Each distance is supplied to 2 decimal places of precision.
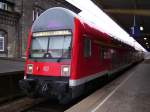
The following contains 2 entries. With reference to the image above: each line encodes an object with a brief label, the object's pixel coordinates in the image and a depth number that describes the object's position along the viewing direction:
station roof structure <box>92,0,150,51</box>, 23.73
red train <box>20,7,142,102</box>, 9.96
